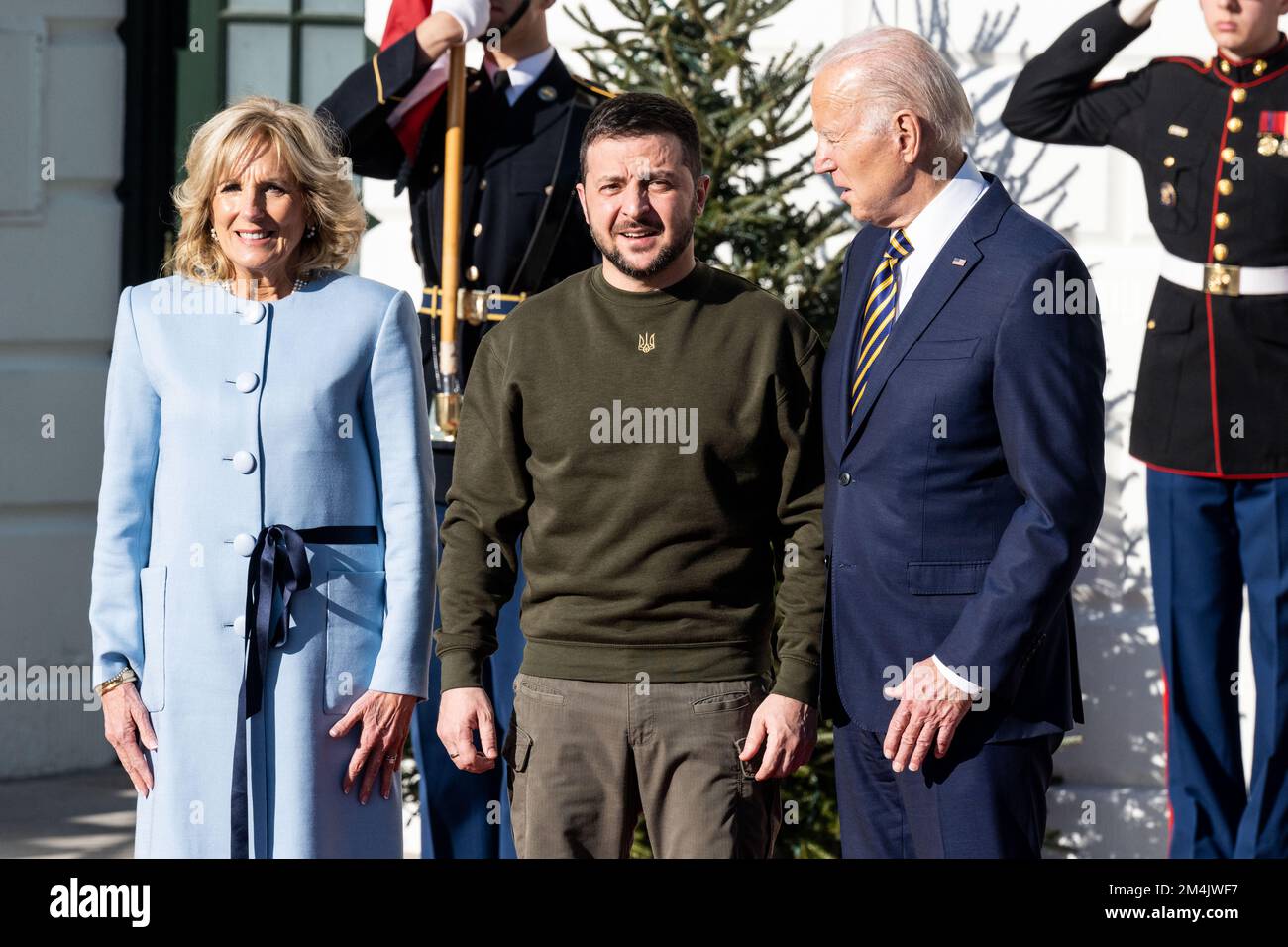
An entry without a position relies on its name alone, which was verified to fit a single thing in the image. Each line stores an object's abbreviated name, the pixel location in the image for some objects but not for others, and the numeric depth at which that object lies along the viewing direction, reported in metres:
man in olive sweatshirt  3.11
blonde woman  3.21
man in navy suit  2.96
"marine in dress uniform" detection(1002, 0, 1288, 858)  4.47
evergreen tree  4.83
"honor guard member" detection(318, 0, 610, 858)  4.35
